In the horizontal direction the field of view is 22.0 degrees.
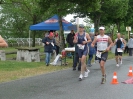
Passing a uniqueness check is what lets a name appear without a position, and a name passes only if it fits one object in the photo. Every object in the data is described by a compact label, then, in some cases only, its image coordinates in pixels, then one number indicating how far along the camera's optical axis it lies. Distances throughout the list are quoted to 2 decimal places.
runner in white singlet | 11.31
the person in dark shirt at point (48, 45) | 17.31
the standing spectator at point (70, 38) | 21.04
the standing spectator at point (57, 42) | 21.23
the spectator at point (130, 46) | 30.27
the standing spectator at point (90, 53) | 17.56
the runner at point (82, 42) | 12.30
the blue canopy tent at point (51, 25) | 22.81
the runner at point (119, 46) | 18.66
